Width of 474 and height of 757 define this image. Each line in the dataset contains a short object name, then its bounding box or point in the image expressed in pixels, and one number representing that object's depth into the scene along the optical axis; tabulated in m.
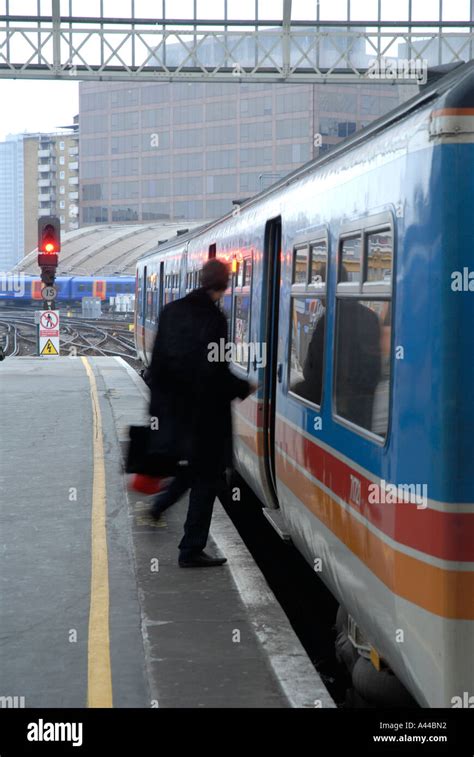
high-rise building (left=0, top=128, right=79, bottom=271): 169.12
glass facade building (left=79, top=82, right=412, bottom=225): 102.44
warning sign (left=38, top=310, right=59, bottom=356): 25.00
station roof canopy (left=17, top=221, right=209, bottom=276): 111.25
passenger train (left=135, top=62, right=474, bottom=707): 4.07
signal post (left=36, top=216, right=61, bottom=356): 21.64
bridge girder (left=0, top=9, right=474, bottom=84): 24.52
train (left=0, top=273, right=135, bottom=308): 85.50
